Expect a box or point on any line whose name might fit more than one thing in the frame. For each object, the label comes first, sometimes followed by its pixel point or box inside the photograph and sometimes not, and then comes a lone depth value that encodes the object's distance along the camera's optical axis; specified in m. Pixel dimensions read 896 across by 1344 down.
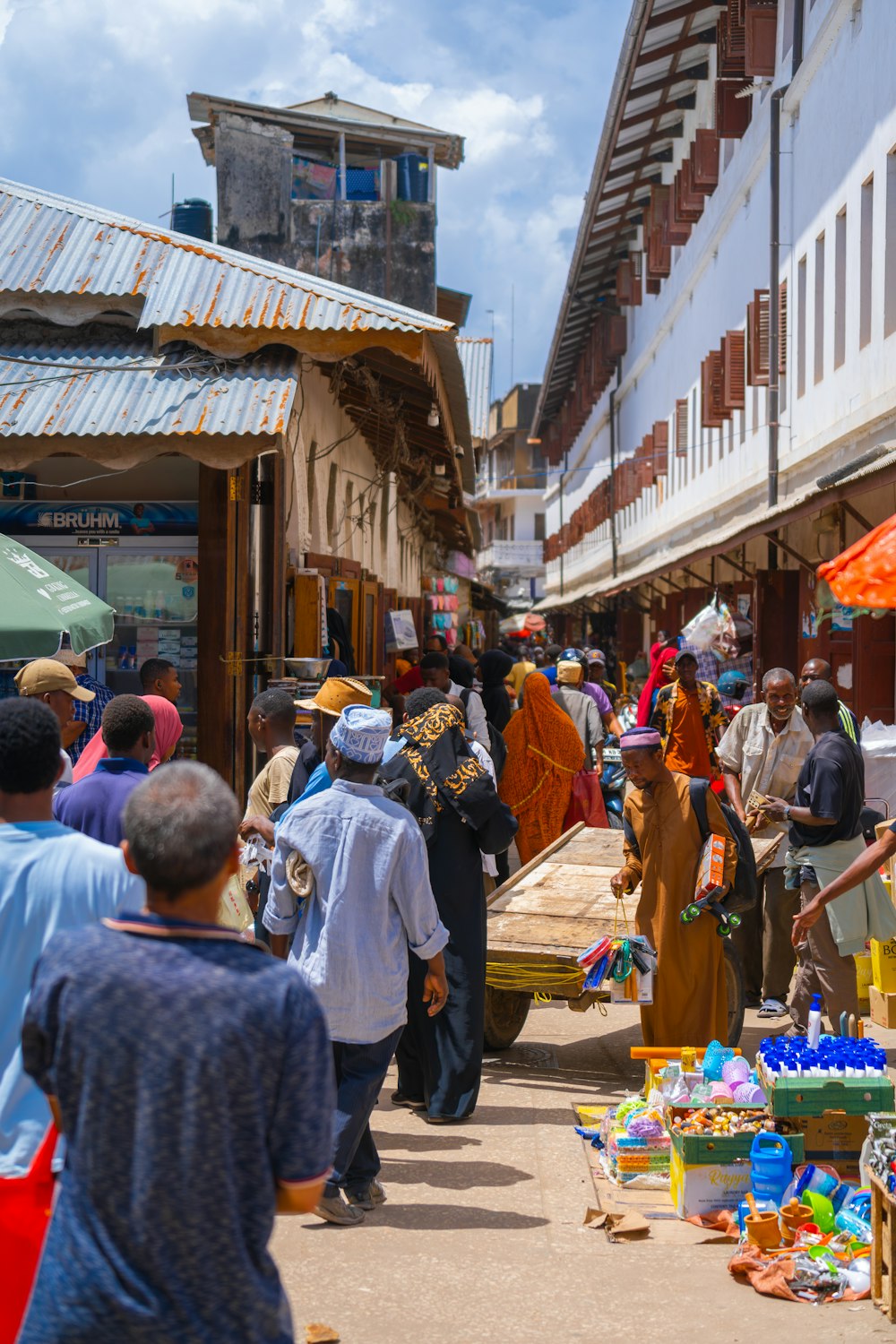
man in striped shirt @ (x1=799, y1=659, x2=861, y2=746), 8.34
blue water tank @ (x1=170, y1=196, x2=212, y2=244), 23.33
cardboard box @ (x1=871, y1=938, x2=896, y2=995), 8.32
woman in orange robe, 11.04
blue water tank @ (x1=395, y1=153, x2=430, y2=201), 24.53
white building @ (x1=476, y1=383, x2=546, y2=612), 72.69
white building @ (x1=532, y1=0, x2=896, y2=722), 13.27
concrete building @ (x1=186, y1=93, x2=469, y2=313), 23.59
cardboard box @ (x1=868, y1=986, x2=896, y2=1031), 8.30
